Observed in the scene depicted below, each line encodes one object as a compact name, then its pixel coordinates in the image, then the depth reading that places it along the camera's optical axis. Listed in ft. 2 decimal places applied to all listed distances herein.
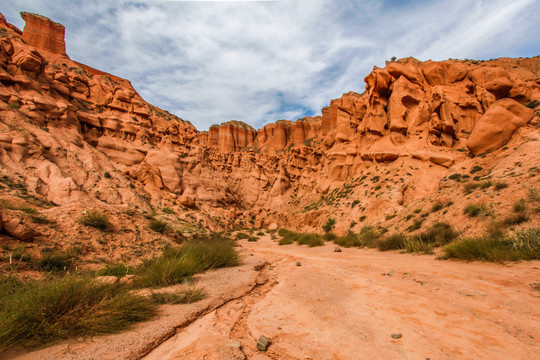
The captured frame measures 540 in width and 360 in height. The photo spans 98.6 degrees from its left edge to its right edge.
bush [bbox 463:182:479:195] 40.98
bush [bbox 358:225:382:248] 44.50
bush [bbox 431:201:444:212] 42.93
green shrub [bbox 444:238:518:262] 21.07
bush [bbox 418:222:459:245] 31.68
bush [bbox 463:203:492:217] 30.93
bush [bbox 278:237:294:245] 66.77
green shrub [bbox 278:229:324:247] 57.62
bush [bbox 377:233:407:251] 38.50
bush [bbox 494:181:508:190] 35.04
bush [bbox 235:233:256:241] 80.86
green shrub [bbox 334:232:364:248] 51.03
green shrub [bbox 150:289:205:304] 13.07
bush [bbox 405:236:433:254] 31.71
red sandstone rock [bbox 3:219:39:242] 18.45
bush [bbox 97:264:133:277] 18.62
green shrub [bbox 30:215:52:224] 22.19
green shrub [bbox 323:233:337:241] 64.18
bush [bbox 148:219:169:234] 32.53
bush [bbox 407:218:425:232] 41.30
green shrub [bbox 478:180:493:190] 38.11
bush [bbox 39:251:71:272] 17.86
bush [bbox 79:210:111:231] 25.30
